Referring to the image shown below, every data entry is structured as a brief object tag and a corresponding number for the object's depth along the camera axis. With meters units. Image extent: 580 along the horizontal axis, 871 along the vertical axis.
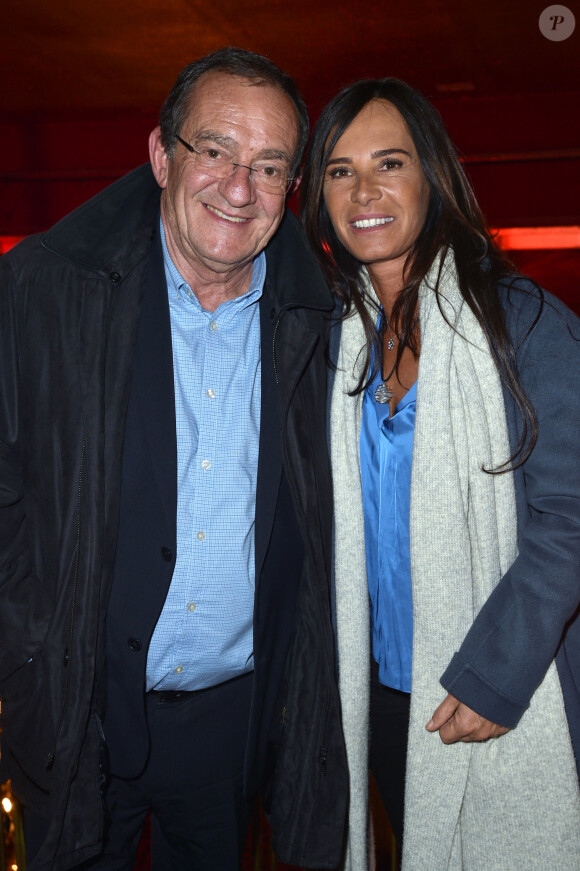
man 1.45
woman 1.47
